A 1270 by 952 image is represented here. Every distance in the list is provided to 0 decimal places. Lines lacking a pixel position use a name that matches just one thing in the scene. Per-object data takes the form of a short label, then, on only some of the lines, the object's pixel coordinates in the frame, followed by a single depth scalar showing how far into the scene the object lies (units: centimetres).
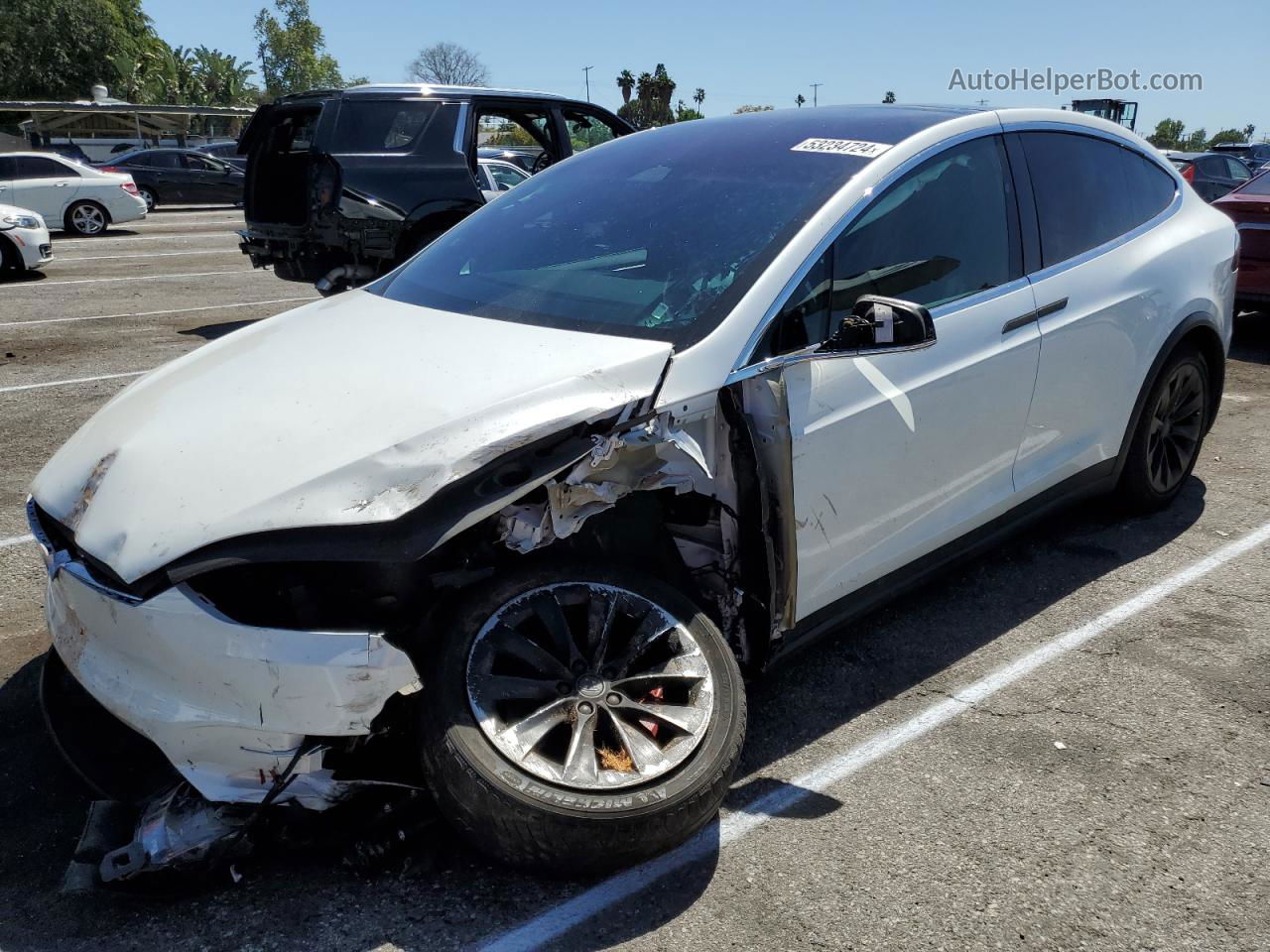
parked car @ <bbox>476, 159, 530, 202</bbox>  1115
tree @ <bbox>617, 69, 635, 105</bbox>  8494
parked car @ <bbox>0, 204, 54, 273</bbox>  1233
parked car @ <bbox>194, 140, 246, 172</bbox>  3231
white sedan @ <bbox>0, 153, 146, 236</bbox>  1716
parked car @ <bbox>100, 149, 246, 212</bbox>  2456
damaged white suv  235
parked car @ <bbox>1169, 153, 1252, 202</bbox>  1684
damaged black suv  805
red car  824
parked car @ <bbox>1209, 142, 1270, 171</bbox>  2879
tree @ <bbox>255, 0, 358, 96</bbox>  10862
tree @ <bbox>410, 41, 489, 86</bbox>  10242
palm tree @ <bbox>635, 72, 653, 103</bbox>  8394
